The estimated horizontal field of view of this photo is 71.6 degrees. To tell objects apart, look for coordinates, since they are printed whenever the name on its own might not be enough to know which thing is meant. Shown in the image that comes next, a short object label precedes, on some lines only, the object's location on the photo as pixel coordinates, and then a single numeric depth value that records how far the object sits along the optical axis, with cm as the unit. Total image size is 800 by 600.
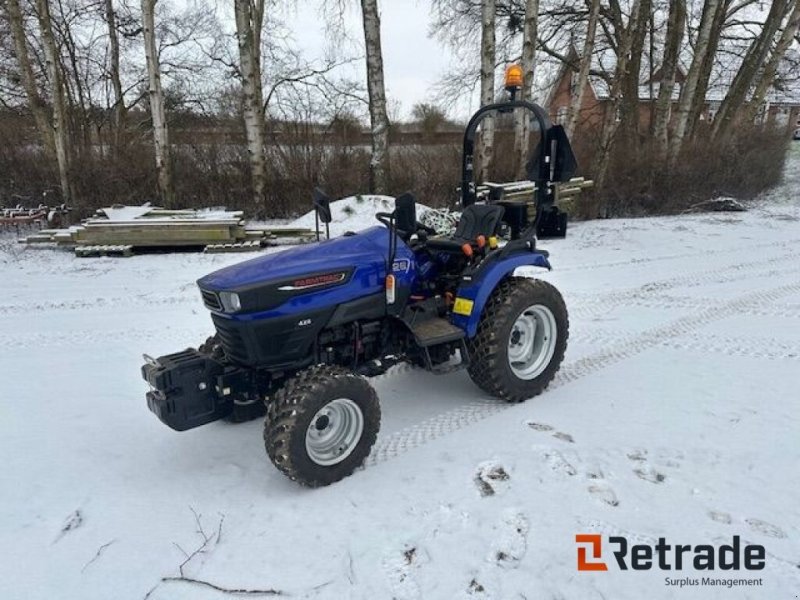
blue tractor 266
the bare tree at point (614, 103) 1107
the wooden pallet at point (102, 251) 805
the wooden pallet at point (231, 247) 824
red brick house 1662
